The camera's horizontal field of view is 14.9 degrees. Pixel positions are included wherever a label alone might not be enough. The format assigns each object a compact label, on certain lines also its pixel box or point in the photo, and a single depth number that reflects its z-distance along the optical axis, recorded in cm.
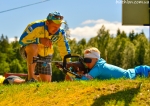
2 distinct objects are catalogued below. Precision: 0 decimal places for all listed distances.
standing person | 1249
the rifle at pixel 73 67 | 1200
